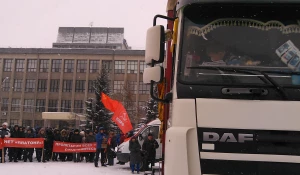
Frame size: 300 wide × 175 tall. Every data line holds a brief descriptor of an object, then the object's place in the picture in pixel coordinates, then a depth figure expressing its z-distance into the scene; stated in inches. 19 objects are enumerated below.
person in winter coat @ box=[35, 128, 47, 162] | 714.1
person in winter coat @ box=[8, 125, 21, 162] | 692.9
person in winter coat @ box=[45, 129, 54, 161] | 731.4
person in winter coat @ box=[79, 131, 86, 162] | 768.9
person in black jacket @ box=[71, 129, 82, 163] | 748.6
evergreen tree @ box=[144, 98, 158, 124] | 1578.2
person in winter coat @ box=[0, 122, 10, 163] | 668.8
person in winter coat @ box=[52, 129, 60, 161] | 748.6
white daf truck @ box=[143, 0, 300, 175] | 142.0
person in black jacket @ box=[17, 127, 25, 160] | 705.6
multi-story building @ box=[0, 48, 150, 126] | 2684.5
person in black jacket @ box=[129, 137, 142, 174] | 613.9
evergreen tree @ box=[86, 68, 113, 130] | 1567.4
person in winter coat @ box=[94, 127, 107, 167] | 669.9
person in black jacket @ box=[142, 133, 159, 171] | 548.1
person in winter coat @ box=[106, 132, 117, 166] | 706.8
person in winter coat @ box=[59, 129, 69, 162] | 754.2
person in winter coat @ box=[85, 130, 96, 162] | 765.3
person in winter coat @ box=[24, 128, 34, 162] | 705.0
